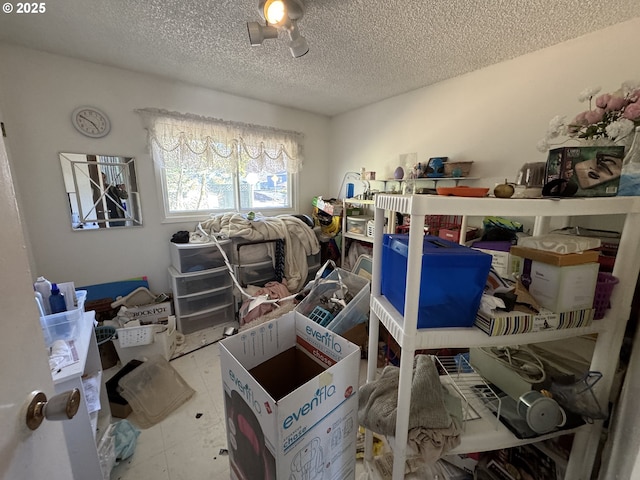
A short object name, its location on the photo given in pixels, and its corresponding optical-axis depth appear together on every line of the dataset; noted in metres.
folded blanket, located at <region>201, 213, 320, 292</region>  2.49
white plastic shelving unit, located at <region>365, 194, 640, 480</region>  0.58
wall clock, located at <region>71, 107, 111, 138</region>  2.00
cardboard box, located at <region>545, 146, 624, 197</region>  0.73
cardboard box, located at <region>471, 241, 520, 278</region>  0.83
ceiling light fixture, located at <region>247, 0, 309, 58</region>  1.22
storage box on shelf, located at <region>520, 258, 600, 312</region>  0.66
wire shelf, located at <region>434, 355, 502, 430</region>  0.83
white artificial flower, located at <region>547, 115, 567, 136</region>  1.08
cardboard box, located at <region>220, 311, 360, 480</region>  0.63
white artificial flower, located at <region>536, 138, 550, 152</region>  1.10
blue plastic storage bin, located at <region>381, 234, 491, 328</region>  0.63
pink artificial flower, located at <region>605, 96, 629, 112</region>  0.89
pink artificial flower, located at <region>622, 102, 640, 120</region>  0.83
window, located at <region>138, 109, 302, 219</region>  2.39
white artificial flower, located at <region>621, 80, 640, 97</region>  0.90
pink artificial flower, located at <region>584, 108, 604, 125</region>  0.93
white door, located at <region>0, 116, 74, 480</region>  0.41
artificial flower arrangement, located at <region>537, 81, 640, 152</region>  0.83
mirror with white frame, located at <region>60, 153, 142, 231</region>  2.04
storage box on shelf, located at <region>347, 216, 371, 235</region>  2.70
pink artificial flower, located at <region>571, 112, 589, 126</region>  0.97
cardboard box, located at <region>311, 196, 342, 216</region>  2.99
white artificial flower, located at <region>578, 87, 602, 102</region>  1.04
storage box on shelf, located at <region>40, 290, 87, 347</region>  1.09
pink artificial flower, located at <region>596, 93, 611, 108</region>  0.92
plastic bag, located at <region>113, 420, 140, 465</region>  1.27
